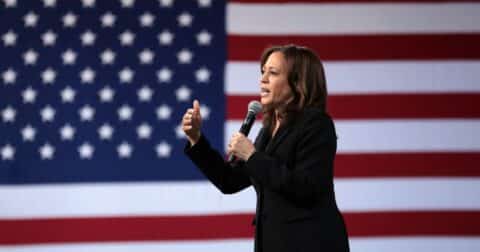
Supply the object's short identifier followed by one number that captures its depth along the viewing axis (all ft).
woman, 59.29
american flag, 66.51
